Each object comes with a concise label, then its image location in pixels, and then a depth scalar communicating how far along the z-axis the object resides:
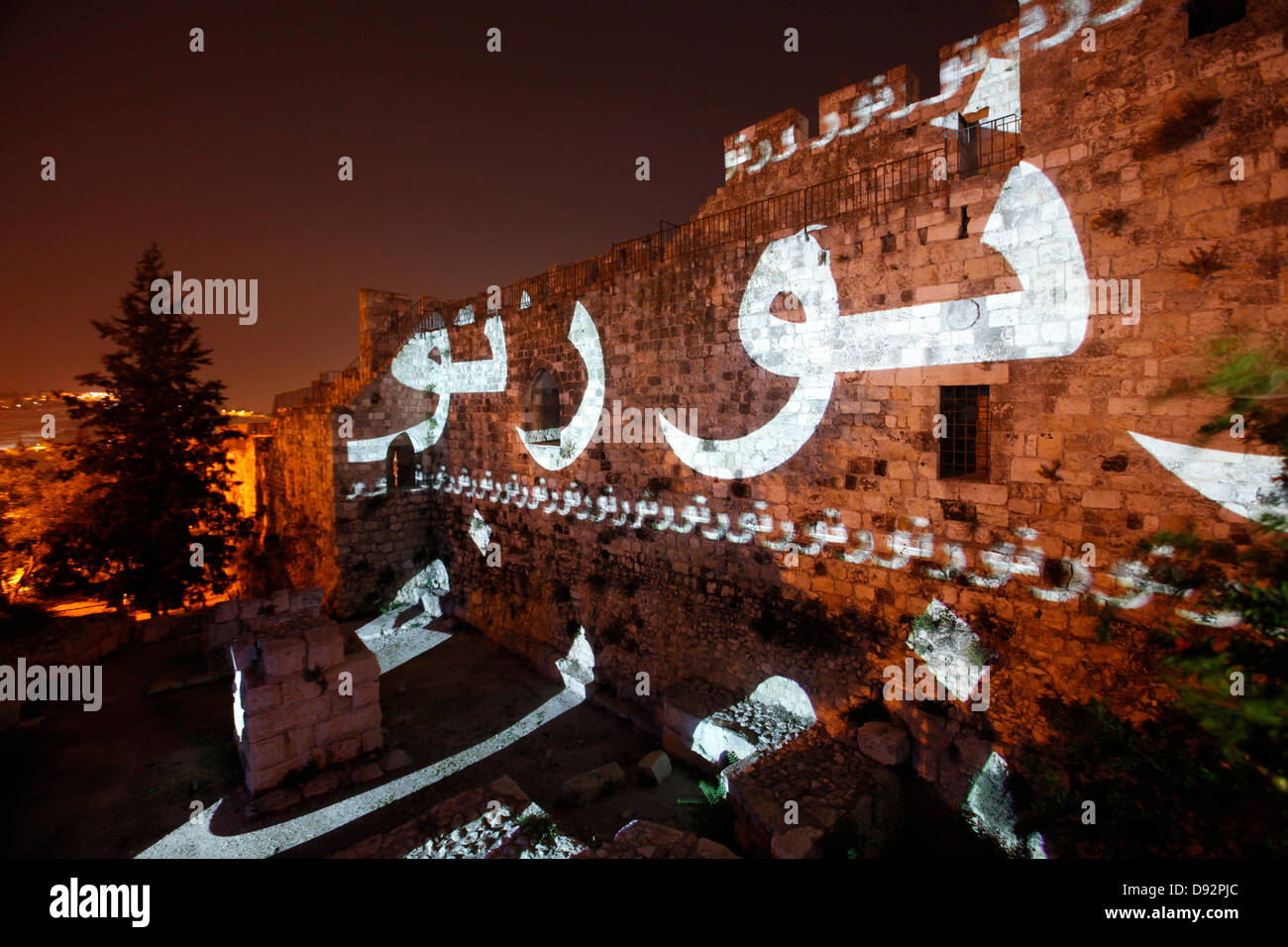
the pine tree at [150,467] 11.85
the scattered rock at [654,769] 6.66
